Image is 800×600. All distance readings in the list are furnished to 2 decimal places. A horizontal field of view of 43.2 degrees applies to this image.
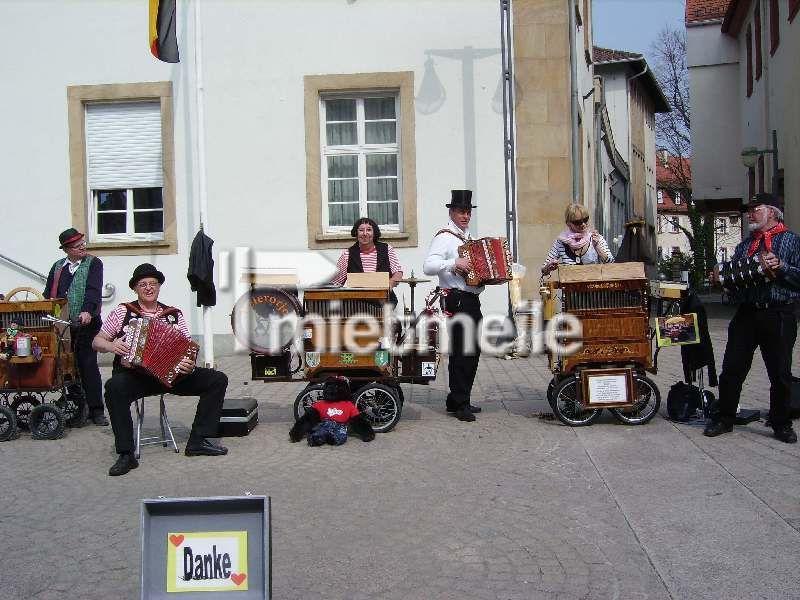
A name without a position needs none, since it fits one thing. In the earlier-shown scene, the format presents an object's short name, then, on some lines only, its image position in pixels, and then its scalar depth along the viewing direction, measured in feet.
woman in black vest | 29.76
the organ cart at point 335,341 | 27.02
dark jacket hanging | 30.58
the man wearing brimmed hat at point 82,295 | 29.30
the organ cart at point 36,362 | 27.55
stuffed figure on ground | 26.27
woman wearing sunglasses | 28.04
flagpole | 41.19
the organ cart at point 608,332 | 26.66
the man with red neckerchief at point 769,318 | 24.34
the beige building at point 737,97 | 76.84
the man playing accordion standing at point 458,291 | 28.30
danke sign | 12.31
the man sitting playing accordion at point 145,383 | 24.08
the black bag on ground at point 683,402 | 27.53
